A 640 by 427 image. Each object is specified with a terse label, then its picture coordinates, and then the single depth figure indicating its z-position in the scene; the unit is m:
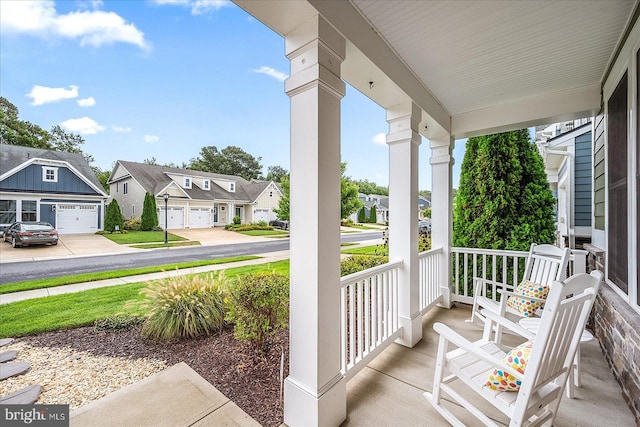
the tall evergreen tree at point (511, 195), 3.77
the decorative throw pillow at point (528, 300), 2.51
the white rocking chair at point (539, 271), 2.51
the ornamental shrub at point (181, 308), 2.54
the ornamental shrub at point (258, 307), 2.21
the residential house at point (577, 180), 4.05
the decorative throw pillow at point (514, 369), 1.30
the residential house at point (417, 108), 1.49
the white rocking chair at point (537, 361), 1.20
